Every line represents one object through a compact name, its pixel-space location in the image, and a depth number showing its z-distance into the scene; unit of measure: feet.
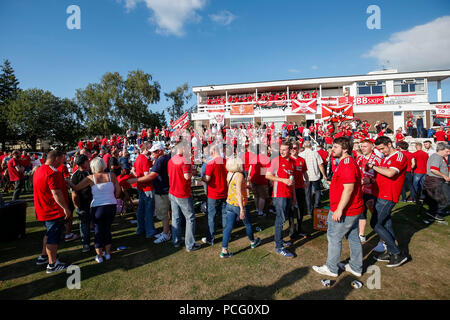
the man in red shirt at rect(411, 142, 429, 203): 22.20
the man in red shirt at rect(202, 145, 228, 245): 14.23
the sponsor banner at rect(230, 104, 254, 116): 84.02
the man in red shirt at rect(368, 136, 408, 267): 12.02
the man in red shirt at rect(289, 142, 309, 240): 16.01
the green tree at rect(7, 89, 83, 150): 111.14
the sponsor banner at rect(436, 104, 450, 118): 71.15
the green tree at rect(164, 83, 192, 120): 167.63
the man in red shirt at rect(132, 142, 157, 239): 16.56
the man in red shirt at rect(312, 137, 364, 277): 10.23
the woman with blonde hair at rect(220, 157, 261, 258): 13.08
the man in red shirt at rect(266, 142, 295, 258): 13.07
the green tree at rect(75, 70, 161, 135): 132.87
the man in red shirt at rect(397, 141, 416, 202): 20.80
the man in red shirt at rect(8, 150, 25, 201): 26.86
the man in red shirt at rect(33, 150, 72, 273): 11.86
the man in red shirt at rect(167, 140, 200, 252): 13.88
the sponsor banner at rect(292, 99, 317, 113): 60.75
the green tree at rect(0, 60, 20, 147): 107.65
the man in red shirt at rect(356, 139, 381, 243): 14.33
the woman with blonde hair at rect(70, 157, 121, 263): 12.63
